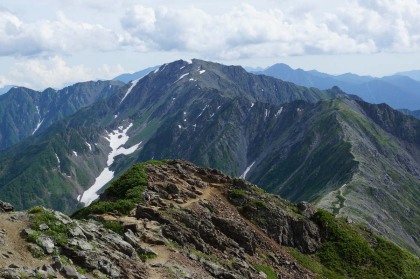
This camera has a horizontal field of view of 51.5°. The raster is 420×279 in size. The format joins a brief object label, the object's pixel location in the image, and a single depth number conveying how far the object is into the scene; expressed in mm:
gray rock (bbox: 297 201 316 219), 71875
